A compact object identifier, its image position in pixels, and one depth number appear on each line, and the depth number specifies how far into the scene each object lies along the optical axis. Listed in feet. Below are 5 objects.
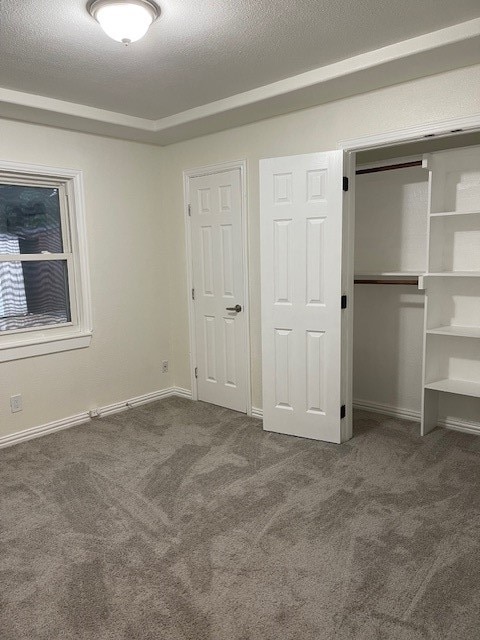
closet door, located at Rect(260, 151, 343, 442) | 10.93
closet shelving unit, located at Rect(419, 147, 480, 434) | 11.41
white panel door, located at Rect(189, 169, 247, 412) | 13.43
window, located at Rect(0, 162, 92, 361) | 12.13
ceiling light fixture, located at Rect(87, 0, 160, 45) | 7.12
